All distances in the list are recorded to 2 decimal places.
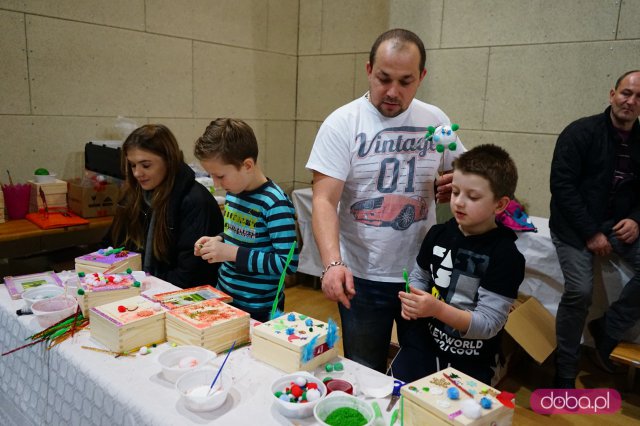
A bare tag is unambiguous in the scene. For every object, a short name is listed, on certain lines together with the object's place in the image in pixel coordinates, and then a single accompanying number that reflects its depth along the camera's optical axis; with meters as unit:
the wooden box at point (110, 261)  1.93
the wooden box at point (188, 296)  1.58
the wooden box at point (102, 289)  1.61
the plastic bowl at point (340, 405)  1.10
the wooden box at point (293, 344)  1.29
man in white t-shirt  1.70
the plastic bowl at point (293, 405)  1.11
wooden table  2.77
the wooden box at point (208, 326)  1.39
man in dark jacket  2.72
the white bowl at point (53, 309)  1.57
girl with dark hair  2.16
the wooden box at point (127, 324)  1.39
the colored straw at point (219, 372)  1.17
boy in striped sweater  1.83
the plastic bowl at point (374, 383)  1.23
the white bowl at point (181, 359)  1.26
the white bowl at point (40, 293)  1.69
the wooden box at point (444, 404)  1.01
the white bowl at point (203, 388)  1.13
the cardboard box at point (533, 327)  2.81
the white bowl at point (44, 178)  3.12
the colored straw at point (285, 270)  1.63
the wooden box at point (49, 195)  3.07
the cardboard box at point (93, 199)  3.08
